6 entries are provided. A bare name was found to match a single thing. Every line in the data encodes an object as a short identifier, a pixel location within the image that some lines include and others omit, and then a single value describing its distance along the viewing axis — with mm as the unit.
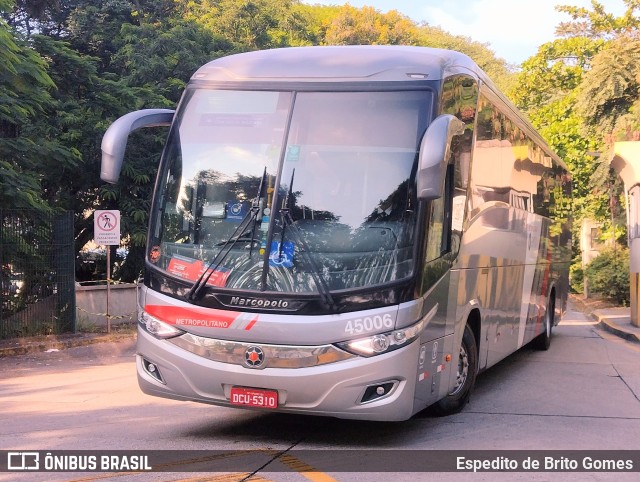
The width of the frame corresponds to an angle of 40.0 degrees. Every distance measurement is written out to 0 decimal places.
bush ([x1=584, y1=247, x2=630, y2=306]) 29594
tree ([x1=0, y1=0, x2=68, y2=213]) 15203
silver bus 7082
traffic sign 18547
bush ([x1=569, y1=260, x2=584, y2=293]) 39250
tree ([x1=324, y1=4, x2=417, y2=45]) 60250
